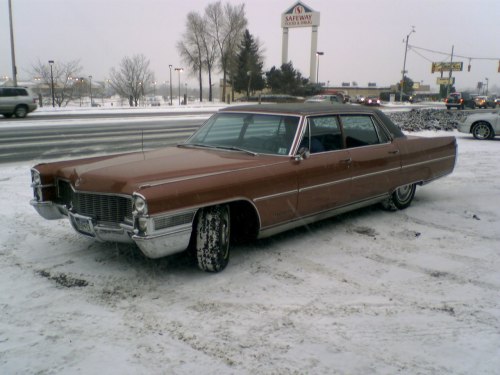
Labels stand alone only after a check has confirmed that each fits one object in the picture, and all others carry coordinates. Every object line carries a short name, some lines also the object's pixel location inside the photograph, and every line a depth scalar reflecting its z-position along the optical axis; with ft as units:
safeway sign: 217.56
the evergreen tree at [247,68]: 223.71
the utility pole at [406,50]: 182.70
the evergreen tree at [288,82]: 213.38
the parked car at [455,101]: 146.51
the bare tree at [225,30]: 220.02
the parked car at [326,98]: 107.67
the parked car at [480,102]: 170.10
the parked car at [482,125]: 52.85
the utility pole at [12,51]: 103.26
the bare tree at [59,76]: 197.06
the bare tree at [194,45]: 217.56
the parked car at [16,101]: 76.74
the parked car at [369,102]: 145.59
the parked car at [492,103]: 177.12
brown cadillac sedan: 12.96
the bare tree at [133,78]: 236.22
